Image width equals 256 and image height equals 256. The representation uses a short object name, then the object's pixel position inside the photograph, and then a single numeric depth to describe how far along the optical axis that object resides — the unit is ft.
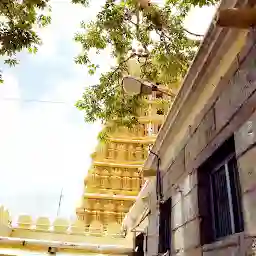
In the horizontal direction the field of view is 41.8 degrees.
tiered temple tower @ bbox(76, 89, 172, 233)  43.20
